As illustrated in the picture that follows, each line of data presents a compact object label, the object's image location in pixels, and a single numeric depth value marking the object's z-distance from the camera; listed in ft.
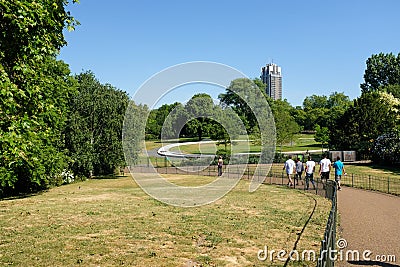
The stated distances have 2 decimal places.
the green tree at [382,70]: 377.91
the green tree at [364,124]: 160.07
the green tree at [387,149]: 133.39
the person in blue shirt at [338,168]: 69.31
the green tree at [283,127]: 190.08
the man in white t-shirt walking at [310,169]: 72.64
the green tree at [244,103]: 105.81
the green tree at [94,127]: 118.62
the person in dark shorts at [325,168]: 71.87
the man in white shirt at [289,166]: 81.41
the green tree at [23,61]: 27.35
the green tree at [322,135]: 214.69
